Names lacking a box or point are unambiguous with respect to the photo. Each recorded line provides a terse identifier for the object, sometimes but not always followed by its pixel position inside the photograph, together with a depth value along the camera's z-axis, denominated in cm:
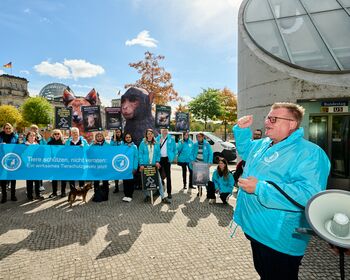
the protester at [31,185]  678
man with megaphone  175
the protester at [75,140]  700
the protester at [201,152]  814
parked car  1550
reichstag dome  11994
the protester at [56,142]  716
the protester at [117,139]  792
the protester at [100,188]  681
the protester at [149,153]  675
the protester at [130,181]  693
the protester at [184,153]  853
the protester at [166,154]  721
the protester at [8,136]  699
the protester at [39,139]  745
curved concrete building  693
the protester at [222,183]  659
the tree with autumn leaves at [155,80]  2770
